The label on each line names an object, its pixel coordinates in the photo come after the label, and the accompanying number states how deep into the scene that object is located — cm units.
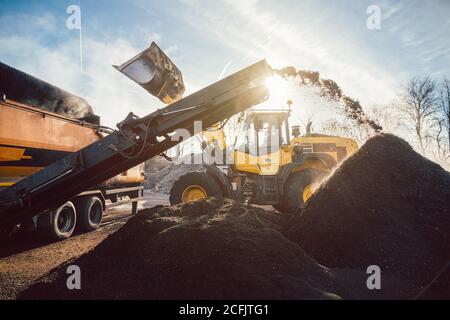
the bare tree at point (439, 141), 2312
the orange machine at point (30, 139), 518
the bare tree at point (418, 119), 2477
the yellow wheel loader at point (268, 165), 757
